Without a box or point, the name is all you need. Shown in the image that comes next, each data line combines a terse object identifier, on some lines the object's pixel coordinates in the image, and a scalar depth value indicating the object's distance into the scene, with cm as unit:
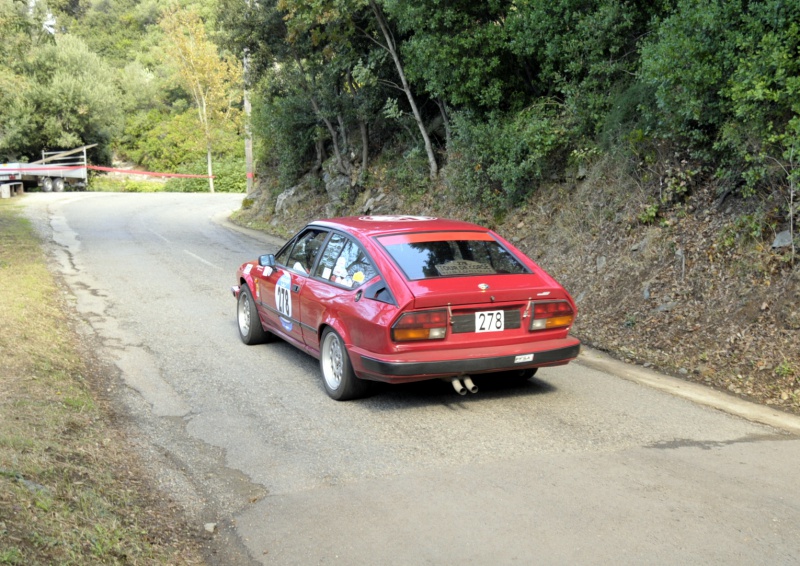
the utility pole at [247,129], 2236
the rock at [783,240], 858
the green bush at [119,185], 4709
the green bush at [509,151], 1321
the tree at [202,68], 4594
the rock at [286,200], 2384
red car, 624
